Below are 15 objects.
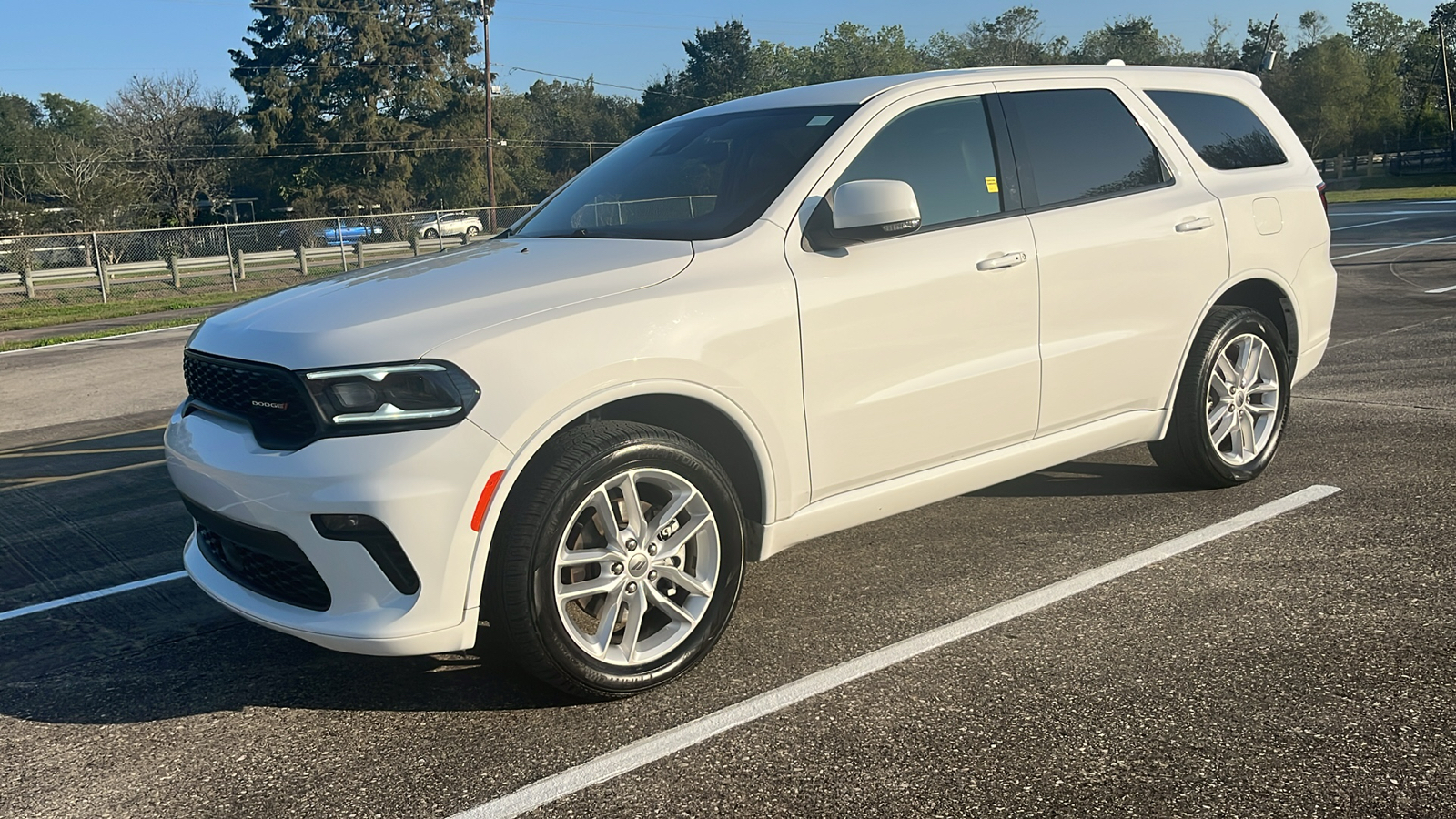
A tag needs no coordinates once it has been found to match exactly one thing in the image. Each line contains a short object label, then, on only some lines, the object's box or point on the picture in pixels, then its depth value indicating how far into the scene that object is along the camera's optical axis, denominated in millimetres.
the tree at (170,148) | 63156
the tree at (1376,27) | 105438
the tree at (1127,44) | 114938
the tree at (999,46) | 114062
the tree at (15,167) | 46062
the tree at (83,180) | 47500
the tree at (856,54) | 114875
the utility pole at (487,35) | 53188
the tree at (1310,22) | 96688
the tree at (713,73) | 108000
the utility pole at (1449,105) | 67312
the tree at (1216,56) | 106712
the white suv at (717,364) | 3326
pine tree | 72812
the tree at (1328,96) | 70812
